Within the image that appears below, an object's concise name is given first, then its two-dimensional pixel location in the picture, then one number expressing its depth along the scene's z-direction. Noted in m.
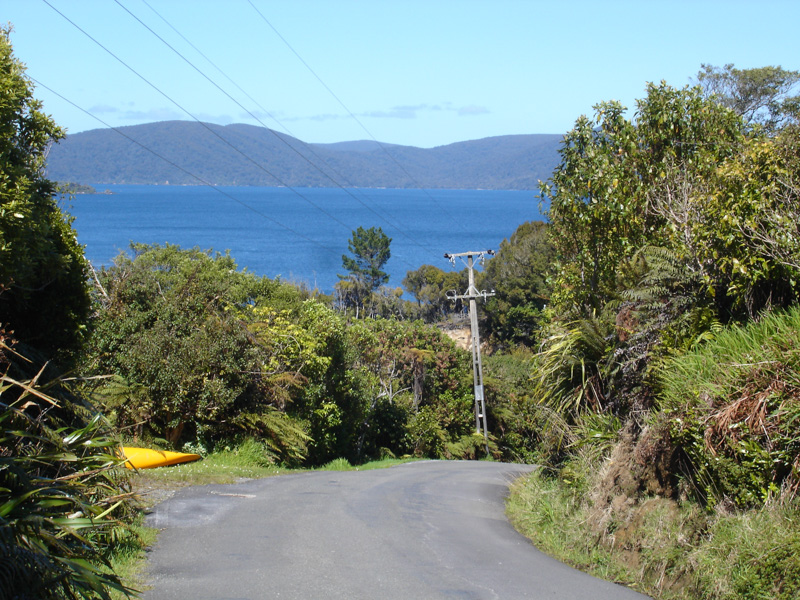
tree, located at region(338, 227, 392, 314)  82.62
